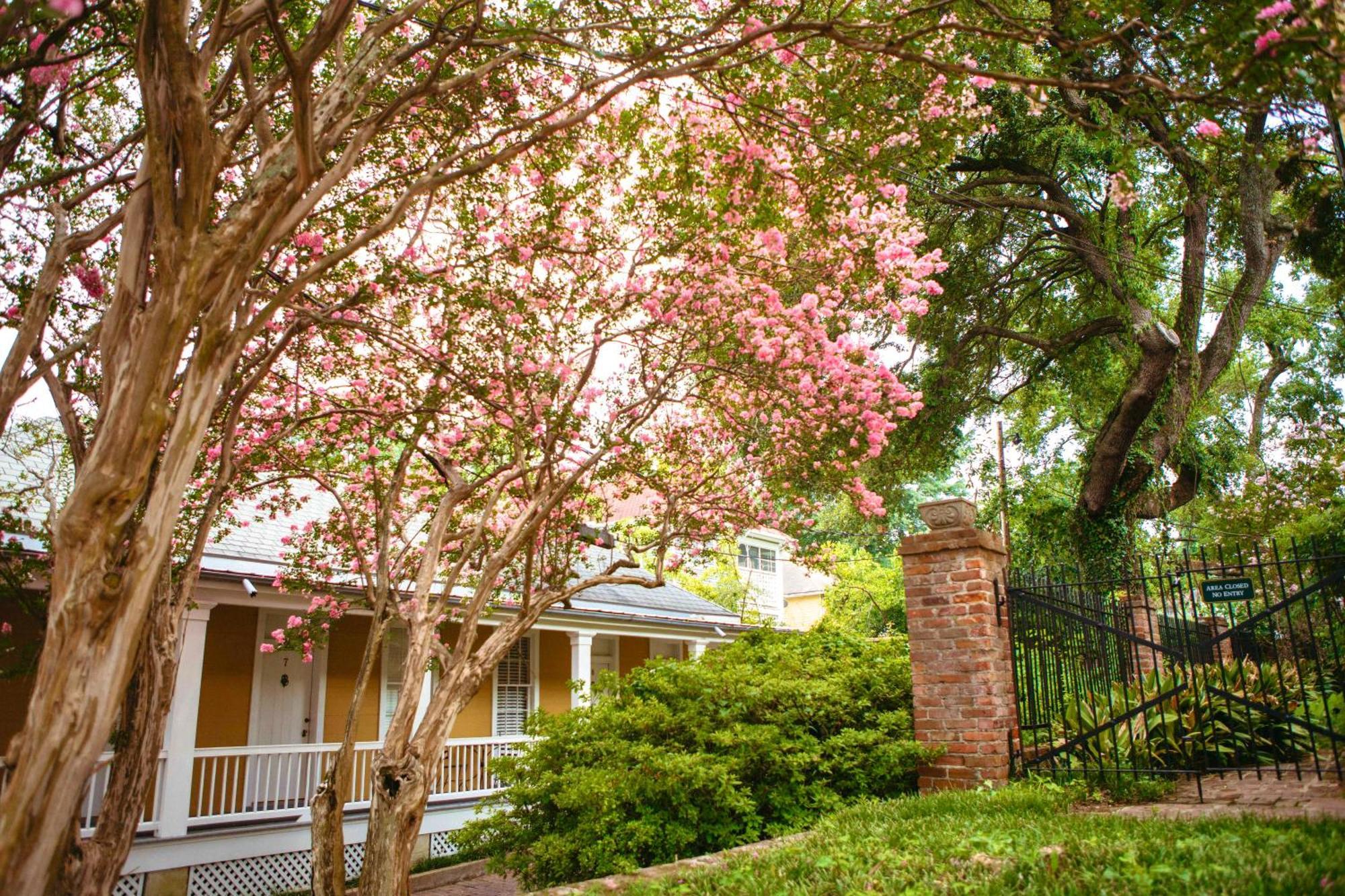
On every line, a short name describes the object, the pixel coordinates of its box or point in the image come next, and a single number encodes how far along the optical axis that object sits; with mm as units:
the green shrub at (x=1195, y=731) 6383
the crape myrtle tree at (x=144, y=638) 5355
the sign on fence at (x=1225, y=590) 6023
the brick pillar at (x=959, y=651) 6633
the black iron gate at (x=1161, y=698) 5996
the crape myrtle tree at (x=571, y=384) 6781
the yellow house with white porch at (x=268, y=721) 9500
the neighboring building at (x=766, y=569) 28250
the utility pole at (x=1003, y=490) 15930
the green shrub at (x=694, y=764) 6262
